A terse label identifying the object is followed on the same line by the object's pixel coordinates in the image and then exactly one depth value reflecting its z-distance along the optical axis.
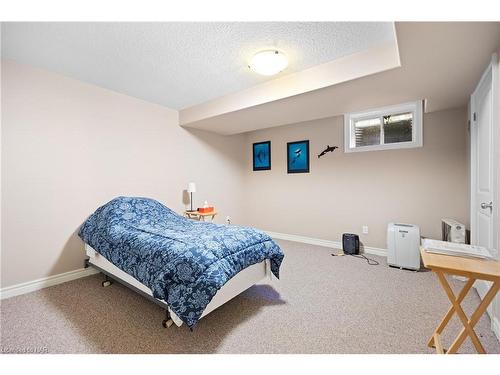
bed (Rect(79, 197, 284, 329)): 1.43
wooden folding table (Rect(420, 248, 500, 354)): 1.04
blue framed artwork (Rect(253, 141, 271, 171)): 4.39
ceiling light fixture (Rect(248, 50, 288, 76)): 1.95
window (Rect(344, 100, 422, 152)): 2.93
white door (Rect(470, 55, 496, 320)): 1.65
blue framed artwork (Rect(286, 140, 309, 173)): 3.88
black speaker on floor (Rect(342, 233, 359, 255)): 3.18
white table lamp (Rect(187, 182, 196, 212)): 3.49
